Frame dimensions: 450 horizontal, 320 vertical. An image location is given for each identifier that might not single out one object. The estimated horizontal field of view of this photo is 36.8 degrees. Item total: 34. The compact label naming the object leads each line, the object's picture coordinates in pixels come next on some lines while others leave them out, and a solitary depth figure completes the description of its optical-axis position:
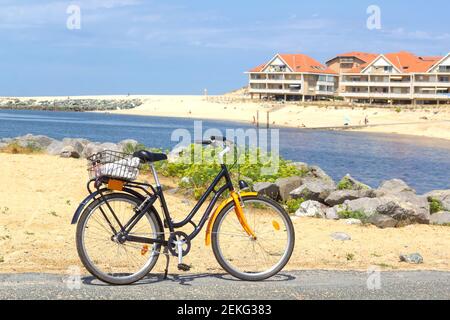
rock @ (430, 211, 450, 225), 12.68
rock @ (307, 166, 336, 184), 18.75
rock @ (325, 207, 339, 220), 12.57
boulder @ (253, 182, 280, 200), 13.90
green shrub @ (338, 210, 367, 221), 12.29
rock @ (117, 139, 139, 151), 18.21
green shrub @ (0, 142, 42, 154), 18.54
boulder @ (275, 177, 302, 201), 13.98
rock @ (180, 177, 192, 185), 14.02
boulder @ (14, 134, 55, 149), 20.55
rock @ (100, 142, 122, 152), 19.74
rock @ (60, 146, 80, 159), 18.64
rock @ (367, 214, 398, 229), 11.78
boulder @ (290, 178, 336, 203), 13.97
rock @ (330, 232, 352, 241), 10.30
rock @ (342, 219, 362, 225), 11.93
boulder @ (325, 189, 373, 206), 14.07
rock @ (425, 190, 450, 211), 15.40
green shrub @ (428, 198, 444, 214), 14.48
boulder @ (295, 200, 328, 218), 12.62
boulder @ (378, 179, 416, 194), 16.57
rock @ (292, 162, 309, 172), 18.93
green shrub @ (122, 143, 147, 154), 17.95
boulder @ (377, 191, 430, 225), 12.12
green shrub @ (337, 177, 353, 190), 16.57
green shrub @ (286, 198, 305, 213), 13.22
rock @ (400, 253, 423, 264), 8.60
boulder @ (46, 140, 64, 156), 19.53
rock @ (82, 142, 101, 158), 20.00
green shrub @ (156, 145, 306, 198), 14.00
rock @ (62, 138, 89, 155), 21.19
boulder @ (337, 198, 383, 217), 12.51
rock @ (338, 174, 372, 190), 16.62
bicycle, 6.36
